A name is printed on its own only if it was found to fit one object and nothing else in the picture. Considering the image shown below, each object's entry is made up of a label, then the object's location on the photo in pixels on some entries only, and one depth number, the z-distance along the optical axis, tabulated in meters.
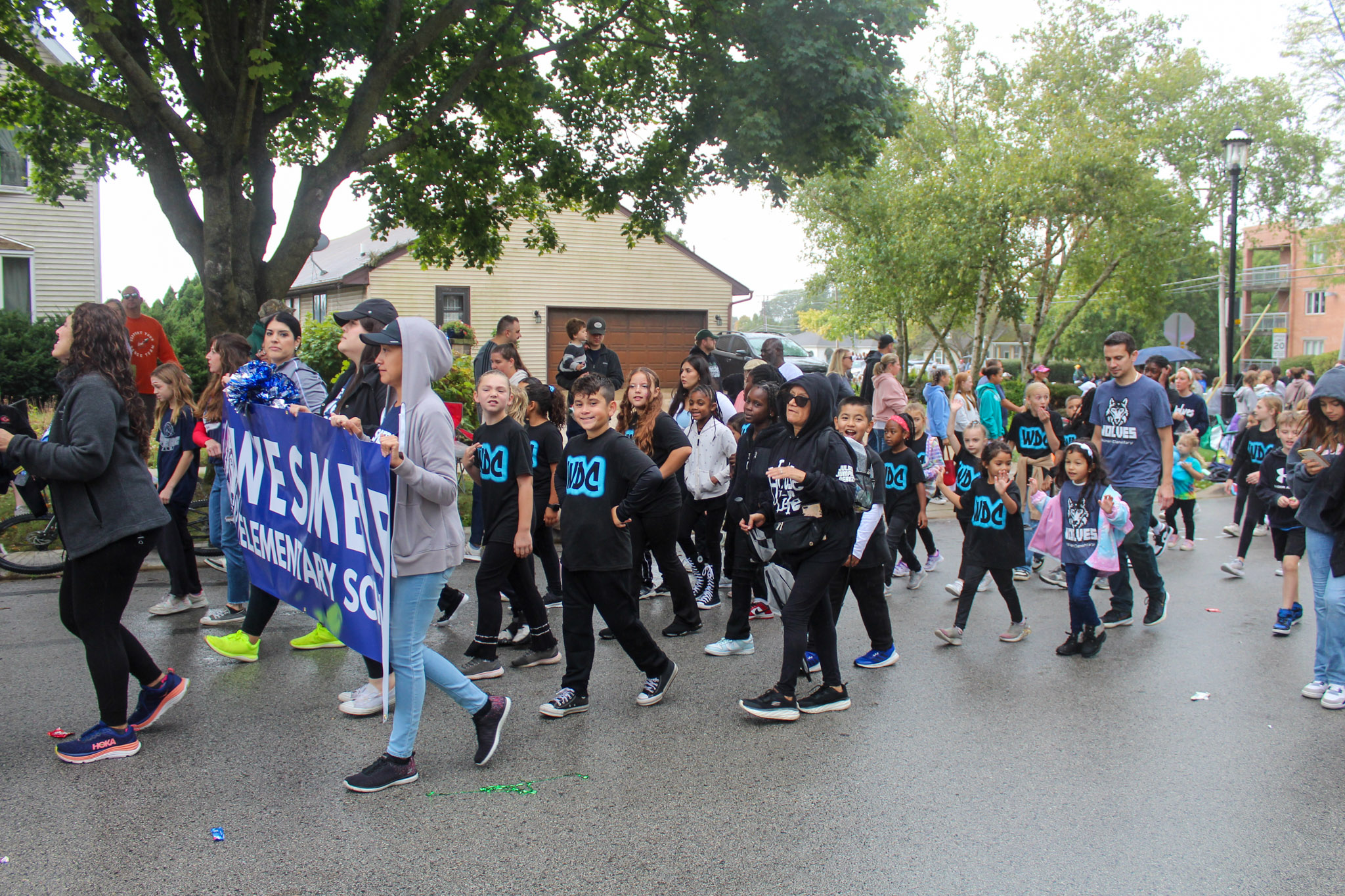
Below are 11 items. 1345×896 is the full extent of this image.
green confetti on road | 3.91
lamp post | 16.92
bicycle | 7.34
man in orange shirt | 8.33
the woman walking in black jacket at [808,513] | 4.69
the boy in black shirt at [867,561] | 5.25
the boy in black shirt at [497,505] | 5.29
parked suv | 27.42
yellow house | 27.94
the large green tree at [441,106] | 9.70
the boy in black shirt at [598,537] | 4.76
